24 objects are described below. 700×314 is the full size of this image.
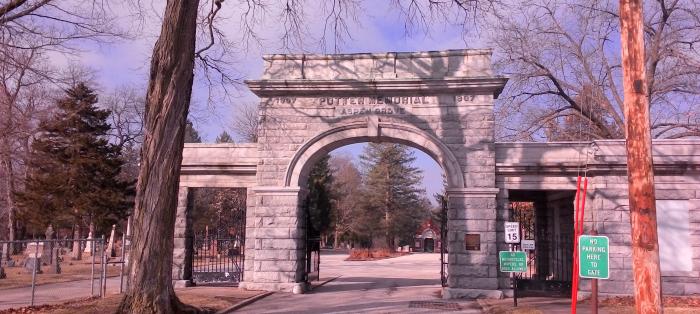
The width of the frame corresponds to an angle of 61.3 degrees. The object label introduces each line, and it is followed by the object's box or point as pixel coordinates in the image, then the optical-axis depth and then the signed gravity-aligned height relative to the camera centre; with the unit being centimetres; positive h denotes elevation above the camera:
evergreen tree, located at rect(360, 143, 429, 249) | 5756 +339
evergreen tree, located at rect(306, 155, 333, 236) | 4931 +249
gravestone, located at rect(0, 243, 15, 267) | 2908 -206
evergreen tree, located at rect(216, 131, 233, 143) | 6975 +1012
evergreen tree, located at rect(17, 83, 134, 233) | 3134 +238
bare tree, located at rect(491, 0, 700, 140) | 2366 +575
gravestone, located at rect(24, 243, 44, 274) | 1455 -73
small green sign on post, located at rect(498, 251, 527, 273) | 1391 -80
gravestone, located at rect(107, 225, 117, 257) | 3700 -159
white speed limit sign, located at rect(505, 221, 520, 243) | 1445 -11
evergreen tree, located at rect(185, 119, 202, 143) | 6289 +1029
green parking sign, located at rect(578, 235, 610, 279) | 794 -38
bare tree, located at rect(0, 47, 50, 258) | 1480 +321
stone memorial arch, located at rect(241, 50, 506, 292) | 1669 +283
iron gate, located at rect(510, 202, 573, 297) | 1773 -122
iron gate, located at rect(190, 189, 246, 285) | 3035 +111
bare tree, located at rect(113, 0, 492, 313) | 1071 +108
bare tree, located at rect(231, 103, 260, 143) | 4422 +699
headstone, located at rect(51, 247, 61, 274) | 2497 -189
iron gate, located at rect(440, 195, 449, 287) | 1788 -21
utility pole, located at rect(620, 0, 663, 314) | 796 +90
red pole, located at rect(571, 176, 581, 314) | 895 -76
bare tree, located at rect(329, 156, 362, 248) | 5972 +256
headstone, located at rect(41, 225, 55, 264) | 3001 -154
